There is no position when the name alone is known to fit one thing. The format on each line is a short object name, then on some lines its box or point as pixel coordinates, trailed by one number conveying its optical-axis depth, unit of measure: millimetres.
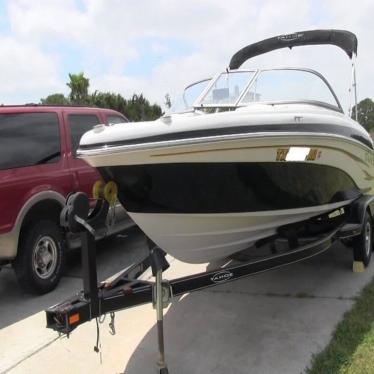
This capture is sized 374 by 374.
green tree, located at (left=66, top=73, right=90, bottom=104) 32156
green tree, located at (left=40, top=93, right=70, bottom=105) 40231
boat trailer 3018
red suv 4684
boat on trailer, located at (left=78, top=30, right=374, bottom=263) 3260
